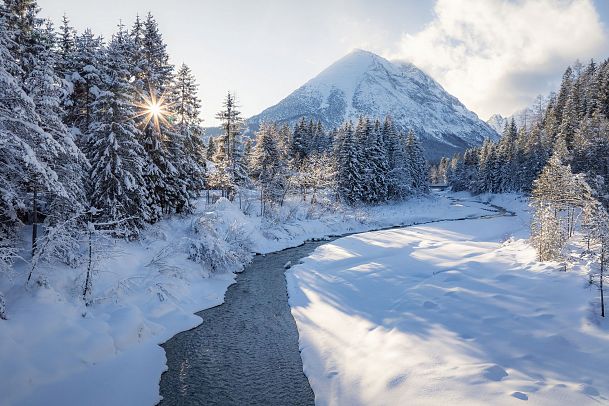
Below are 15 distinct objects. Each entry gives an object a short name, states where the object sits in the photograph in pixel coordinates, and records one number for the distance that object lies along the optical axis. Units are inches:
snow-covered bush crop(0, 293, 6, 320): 393.7
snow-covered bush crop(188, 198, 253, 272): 821.2
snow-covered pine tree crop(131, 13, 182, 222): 929.5
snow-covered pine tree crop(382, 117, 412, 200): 2308.1
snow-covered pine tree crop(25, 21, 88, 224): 537.0
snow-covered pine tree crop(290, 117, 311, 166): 2512.3
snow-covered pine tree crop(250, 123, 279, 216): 1697.8
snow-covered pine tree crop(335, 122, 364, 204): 1977.1
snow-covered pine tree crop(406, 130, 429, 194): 2581.2
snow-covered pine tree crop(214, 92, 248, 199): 1542.8
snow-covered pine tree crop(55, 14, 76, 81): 846.7
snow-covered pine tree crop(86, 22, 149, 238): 756.0
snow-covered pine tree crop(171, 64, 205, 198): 1101.7
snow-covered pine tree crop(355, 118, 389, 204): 2090.3
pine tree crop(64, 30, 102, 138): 833.5
